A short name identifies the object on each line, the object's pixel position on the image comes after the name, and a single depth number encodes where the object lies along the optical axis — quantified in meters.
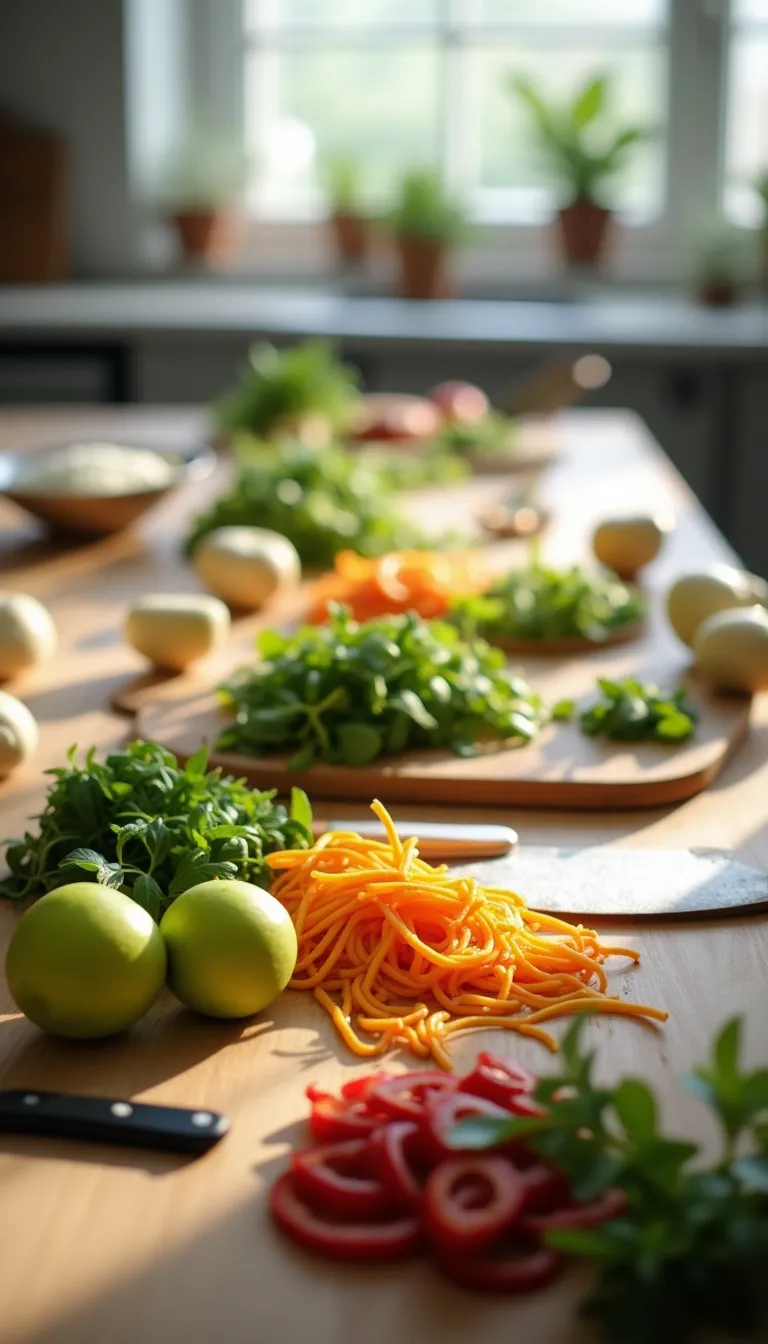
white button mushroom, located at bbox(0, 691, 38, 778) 1.61
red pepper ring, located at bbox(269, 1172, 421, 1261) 0.90
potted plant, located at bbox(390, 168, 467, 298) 5.24
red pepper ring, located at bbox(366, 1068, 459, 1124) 0.99
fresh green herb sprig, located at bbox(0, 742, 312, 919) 1.24
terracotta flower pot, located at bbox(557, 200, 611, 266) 5.32
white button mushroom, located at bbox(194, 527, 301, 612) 2.21
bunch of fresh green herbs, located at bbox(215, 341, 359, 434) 3.26
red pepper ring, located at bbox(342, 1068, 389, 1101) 1.04
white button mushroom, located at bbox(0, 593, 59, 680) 1.88
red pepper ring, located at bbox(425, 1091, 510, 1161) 0.94
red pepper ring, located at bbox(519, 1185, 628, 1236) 0.88
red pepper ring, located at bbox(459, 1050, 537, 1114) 1.01
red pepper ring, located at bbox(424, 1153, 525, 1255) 0.88
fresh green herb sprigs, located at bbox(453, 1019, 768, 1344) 0.81
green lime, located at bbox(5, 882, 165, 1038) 1.09
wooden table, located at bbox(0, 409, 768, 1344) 0.85
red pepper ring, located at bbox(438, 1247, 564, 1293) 0.87
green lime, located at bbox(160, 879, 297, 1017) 1.13
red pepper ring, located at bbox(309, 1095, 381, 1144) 0.99
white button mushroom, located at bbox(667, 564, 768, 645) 1.98
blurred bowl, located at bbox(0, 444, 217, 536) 2.55
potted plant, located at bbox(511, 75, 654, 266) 5.26
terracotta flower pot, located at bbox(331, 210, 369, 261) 5.48
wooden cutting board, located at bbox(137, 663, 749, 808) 1.59
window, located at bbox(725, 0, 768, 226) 5.33
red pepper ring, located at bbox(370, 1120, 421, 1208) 0.92
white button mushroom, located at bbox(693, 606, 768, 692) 1.83
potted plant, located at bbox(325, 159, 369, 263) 5.39
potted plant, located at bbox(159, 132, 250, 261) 5.37
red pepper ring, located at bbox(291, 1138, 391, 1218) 0.92
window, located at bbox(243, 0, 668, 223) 5.46
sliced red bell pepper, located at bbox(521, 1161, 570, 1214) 0.91
